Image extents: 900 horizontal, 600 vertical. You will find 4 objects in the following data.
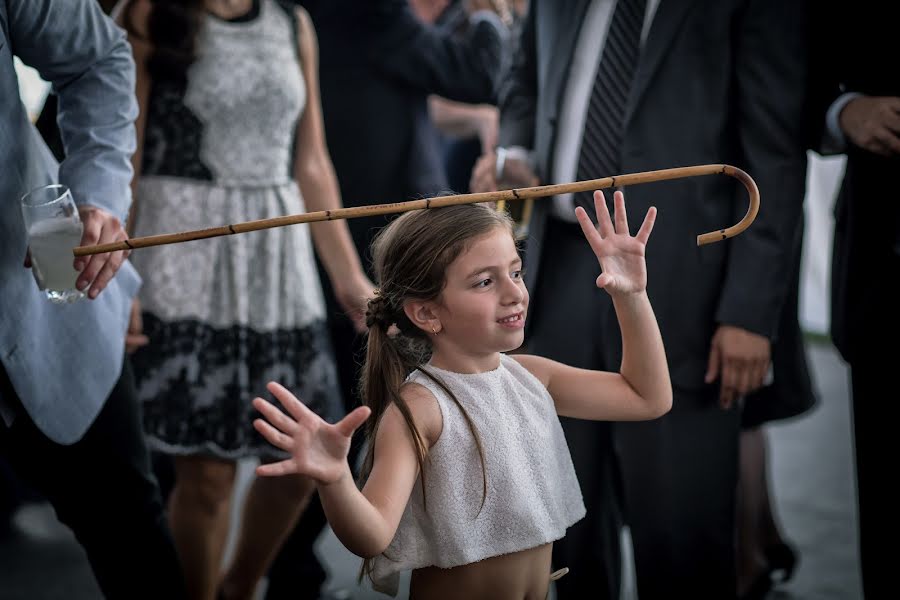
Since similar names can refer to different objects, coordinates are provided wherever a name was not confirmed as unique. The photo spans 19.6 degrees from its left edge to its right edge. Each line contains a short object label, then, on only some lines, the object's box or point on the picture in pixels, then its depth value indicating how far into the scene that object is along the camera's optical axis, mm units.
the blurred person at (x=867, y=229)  3834
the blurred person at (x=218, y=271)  4116
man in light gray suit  3552
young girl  3322
